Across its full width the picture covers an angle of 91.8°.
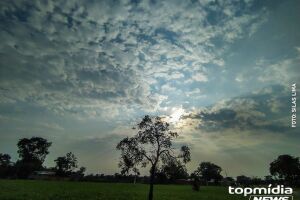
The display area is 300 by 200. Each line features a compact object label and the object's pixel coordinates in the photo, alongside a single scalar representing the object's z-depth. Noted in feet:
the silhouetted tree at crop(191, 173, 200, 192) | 145.54
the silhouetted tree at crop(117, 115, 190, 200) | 56.23
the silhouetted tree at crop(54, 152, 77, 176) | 323.11
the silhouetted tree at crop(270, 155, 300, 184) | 263.19
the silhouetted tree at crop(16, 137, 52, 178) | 316.34
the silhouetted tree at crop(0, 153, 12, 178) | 268.60
